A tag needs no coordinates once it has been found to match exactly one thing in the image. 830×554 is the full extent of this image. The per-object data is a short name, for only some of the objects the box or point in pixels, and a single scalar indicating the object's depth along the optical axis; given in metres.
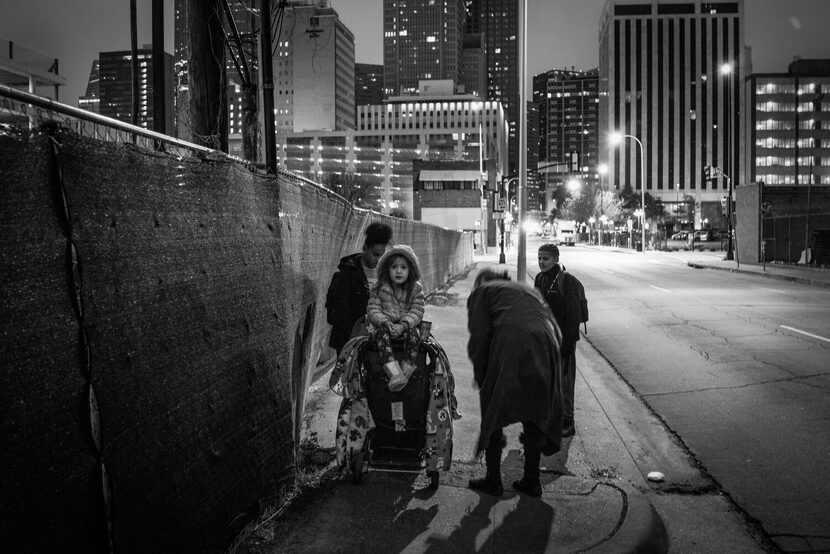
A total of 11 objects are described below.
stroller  4.54
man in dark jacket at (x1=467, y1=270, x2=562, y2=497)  4.46
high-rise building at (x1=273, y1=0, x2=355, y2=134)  186.12
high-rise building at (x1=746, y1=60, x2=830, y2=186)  142.12
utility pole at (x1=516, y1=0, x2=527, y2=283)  18.61
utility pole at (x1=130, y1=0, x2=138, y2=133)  10.85
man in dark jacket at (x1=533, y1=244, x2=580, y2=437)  6.24
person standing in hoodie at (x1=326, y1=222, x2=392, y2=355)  5.34
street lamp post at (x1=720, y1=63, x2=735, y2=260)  41.86
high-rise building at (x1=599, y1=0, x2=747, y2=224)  188.38
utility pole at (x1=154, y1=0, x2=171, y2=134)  8.88
